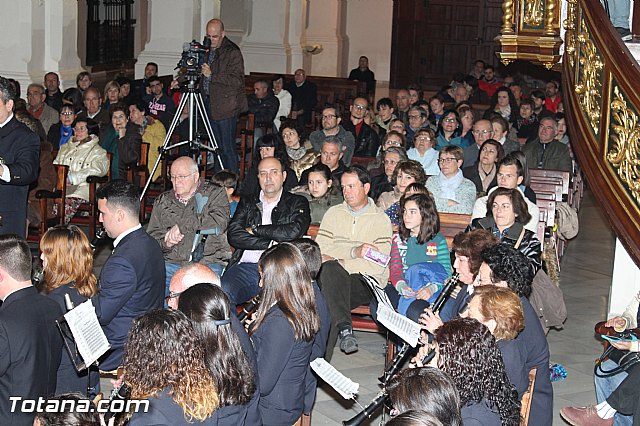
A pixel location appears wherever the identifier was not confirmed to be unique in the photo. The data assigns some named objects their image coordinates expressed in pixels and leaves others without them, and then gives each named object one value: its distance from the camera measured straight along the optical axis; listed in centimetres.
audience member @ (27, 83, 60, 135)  1192
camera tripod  1013
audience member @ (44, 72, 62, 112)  1291
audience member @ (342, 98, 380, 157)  1197
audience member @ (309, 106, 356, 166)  1095
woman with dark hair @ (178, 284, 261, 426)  366
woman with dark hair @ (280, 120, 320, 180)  988
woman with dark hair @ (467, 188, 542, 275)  668
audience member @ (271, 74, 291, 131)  1566
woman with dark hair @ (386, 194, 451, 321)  671
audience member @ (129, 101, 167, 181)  1106
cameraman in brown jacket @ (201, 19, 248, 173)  1120
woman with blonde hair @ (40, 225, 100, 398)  492
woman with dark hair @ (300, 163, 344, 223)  781
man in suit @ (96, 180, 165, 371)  534
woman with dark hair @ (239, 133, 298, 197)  875
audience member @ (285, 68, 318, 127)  1662
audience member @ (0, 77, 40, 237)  621
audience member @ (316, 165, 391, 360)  693
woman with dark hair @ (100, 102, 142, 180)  1052
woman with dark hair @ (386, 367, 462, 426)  328
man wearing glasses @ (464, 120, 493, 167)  1041
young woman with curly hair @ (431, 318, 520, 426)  373
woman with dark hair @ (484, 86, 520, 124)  1414
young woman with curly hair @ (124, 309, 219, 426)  339
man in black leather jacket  702
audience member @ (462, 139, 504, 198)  933
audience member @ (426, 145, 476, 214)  866
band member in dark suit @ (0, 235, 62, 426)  407
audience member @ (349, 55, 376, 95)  2081
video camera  1036
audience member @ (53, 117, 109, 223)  974
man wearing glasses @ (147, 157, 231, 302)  719
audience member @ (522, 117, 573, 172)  1102
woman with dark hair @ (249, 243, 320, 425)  448
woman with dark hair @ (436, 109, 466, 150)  1134
